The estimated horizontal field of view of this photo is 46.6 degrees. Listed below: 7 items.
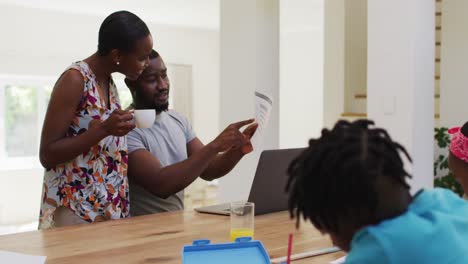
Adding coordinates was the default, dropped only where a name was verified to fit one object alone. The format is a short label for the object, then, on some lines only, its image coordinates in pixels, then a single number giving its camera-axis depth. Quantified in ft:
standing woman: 5.60
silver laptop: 5.98
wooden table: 4.25
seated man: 6.27
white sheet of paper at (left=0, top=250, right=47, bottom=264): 3.99
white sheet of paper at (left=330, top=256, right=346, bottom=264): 3.97
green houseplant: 11.76
